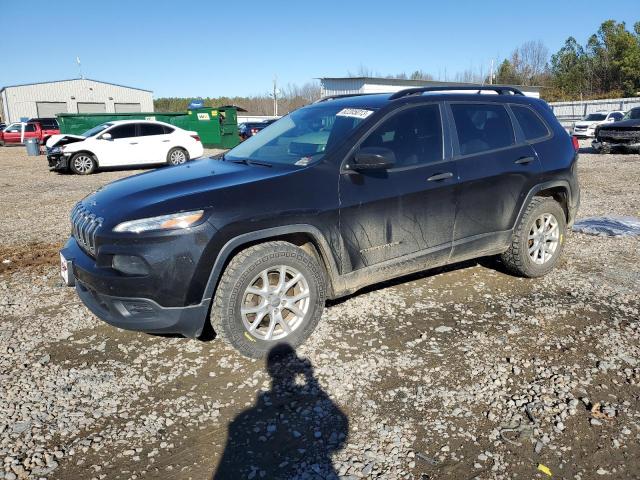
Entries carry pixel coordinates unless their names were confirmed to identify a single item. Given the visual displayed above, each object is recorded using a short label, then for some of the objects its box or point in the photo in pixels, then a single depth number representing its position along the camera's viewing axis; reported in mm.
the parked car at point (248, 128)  29919
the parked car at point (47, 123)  31438
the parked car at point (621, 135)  16688
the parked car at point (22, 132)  31062
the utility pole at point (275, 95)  66000
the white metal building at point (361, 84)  38222
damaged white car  14680
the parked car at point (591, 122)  25797
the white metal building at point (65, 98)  50438
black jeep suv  3176
